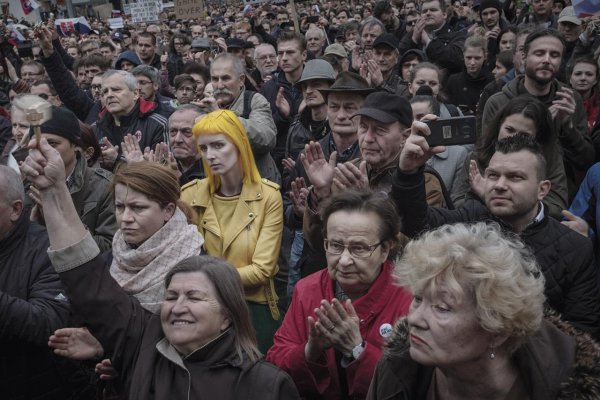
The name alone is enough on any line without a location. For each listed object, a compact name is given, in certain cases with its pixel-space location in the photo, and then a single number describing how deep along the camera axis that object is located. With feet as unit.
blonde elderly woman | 6.86
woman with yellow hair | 12.85
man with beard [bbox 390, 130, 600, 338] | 10.35
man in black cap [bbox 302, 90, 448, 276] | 11.82
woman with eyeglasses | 9.00
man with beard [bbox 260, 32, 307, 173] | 22.79
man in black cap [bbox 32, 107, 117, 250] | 13.25
